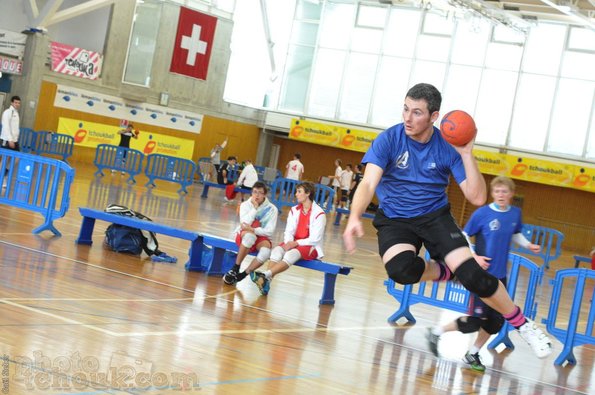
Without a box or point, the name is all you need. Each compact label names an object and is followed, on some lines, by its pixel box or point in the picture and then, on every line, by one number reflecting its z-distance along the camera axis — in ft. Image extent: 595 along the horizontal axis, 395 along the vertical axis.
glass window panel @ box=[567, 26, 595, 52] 116.98
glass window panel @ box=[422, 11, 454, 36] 126.21
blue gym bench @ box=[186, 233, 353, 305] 33.99
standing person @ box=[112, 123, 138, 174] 101.86
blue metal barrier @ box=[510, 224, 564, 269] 76.59
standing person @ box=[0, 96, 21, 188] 66.18
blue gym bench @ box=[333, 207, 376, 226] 88.53
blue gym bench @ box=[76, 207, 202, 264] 35.63
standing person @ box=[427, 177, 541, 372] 25.31
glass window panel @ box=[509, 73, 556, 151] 119.14
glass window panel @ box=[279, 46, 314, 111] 136.36
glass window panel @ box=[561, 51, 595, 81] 116.67
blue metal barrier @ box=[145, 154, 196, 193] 90.74
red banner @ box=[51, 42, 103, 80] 102.06
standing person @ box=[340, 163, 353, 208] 109.50
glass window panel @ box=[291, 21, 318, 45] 136.26
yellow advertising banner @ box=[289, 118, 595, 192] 112.57
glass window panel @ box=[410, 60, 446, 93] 126.23
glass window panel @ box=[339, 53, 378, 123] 131.13
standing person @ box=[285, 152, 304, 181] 101.81
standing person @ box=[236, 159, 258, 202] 88.48
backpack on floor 37.37
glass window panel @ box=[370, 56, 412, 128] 128.67
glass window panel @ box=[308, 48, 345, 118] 134.31
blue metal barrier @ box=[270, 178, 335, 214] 87.45
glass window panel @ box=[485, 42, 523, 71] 121.29
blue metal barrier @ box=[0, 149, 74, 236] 37.91
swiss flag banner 116.78
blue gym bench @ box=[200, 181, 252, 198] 87.30
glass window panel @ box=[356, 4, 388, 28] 131.13
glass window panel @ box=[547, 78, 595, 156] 116.67
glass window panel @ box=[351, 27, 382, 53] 131.23
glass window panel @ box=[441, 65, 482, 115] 123.65
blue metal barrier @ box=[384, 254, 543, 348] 30.45
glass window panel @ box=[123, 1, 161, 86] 110.22
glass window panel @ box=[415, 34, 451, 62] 126.21
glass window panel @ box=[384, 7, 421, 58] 128.57
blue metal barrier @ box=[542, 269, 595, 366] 28.94
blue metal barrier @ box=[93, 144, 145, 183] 90.33
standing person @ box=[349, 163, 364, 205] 111.55
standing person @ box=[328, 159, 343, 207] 109.09
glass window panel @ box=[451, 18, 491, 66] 123.44
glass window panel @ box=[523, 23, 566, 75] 118.93
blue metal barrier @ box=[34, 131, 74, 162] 94.58
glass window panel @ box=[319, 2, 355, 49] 133.69
